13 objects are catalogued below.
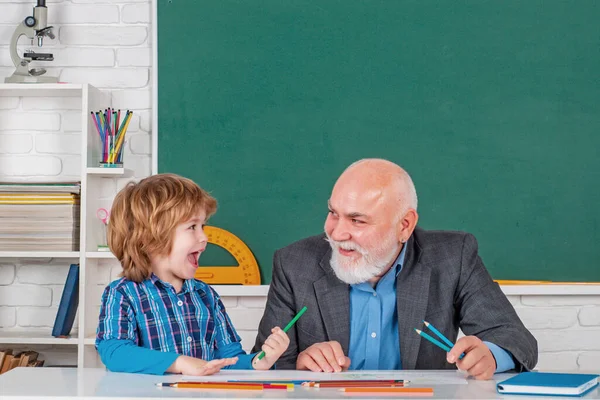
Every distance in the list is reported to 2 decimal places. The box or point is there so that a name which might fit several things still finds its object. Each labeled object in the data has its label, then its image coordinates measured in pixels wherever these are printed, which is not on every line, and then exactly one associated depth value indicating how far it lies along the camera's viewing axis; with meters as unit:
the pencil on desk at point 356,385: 2.19
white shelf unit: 3.43
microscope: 3.49
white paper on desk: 2.27
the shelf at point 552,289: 3.46
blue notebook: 2.12
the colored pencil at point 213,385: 2.15
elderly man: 2.68
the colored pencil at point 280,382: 2.19
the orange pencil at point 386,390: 2.13
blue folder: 3.46
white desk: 2.10
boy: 2.44
